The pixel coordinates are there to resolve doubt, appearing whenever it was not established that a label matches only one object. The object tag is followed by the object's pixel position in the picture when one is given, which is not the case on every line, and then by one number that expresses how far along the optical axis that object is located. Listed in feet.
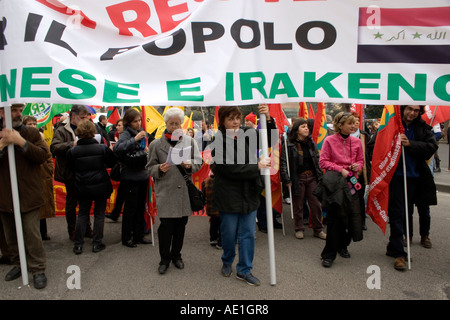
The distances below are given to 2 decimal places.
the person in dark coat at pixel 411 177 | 13.19
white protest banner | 10.45
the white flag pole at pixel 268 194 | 11.00
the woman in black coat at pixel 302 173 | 17.29
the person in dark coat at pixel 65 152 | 16.02
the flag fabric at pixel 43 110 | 25.39
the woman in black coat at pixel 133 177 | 15.01
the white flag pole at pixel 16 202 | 11.00
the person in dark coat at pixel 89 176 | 14.75
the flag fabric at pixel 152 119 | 18.56
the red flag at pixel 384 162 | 13.25
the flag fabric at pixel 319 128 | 19.63
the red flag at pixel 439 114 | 15.87
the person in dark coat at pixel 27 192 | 11.67
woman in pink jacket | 13.53
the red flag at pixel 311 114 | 23.93
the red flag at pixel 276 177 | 18.20
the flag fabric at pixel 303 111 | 20.82
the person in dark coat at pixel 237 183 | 11.51
